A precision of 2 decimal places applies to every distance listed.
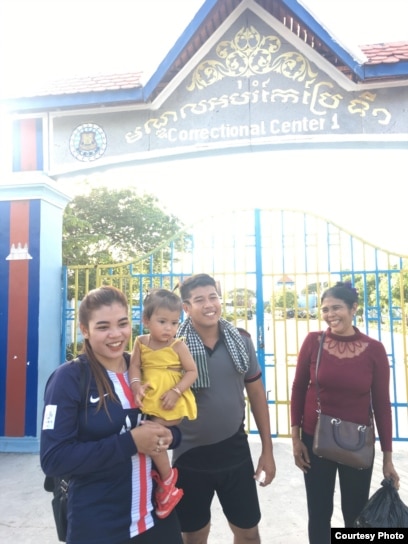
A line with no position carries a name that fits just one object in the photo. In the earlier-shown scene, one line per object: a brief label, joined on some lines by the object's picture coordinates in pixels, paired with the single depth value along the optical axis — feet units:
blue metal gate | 14.74
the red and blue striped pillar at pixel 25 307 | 14.64
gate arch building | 13.52
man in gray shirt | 6.51
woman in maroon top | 7.11
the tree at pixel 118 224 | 46.03
